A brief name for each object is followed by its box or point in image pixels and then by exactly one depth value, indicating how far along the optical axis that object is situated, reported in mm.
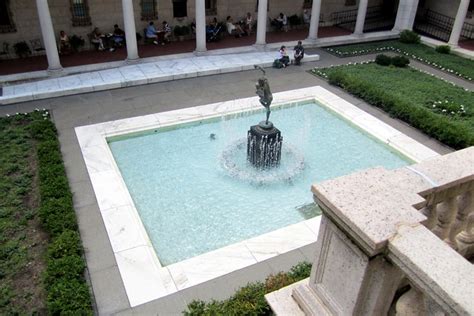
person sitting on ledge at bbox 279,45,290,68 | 18141
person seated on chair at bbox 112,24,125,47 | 19391
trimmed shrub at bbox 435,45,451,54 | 20688
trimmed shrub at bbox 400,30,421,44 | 21906
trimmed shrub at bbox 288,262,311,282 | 6785
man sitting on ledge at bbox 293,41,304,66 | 18203
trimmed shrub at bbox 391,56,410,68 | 18391
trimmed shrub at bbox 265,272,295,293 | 6473
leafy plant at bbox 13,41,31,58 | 17906
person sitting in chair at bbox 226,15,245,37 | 21688
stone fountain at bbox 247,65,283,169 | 10672
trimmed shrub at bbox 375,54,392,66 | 18547
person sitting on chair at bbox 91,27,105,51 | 19062
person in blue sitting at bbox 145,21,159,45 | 20047
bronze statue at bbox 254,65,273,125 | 10531
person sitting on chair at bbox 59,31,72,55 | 18328
